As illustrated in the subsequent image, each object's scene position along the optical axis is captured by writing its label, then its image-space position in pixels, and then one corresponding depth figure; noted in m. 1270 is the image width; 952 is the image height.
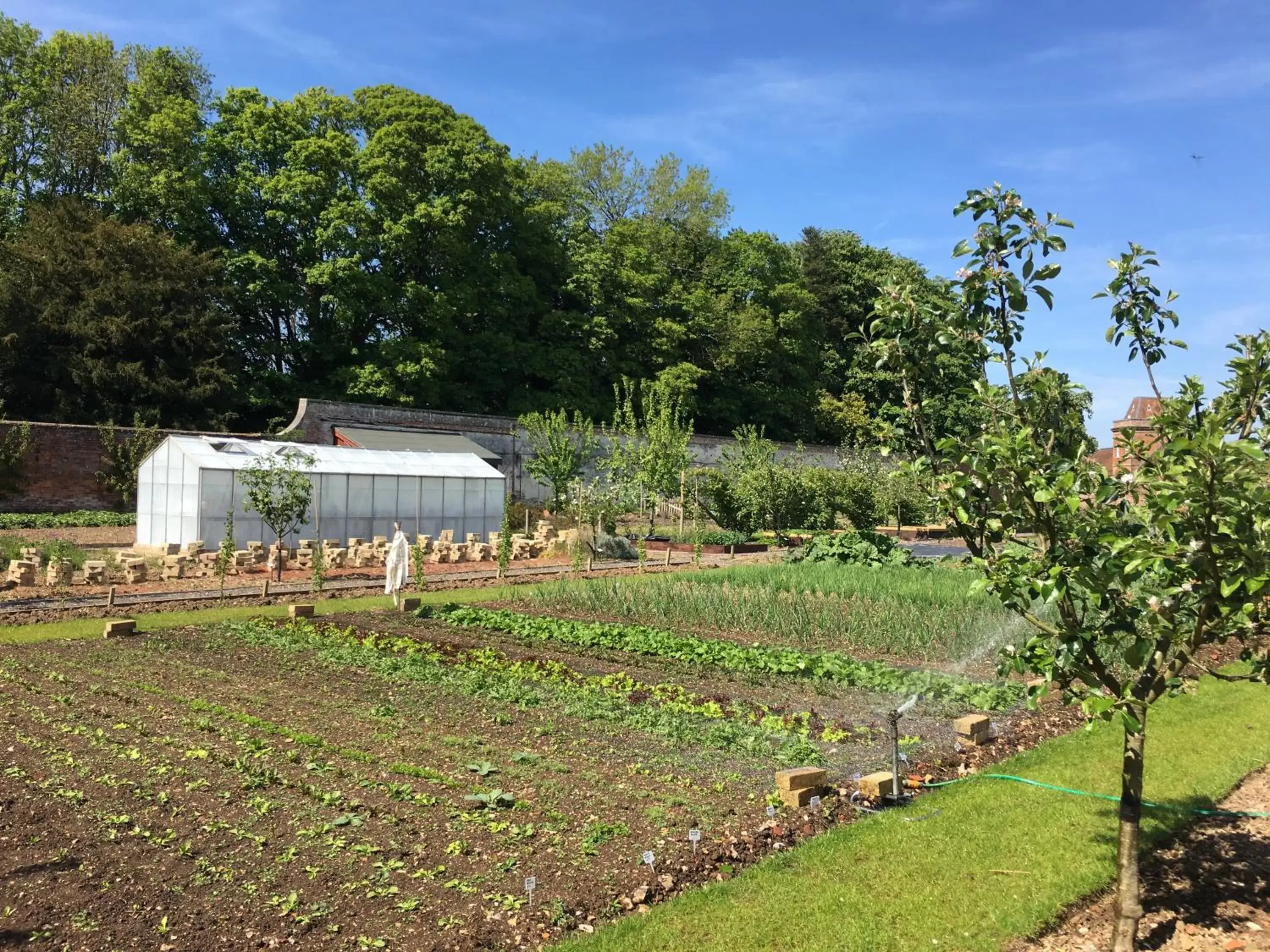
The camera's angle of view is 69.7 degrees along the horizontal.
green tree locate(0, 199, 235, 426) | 29.95
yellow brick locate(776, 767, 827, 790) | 5.94
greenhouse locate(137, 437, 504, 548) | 20.30
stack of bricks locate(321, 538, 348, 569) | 20.17
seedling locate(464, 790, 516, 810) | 5.77
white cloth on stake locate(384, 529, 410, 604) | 15.11
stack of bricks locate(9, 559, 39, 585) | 16.06
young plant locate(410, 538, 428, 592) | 17.58
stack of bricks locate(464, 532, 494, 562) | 22.89
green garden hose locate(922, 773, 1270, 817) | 5.88
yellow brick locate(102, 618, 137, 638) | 11.91
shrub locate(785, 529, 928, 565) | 20.03
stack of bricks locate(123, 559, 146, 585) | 16.78
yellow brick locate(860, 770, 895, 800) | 6.04
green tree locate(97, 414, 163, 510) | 27.03
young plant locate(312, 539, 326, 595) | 16.52
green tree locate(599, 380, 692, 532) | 29.00
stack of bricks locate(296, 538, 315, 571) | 20.23
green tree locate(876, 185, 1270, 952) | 3.33
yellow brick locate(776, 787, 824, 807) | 5.89
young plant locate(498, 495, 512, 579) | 19.12
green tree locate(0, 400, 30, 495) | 25.12
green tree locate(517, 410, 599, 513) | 28.98
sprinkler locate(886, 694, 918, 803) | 5.89
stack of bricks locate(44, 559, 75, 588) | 15.90
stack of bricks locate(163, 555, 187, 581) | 17.61
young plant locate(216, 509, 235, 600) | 16.38
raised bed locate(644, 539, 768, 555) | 25.98
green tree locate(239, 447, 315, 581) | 18.61
